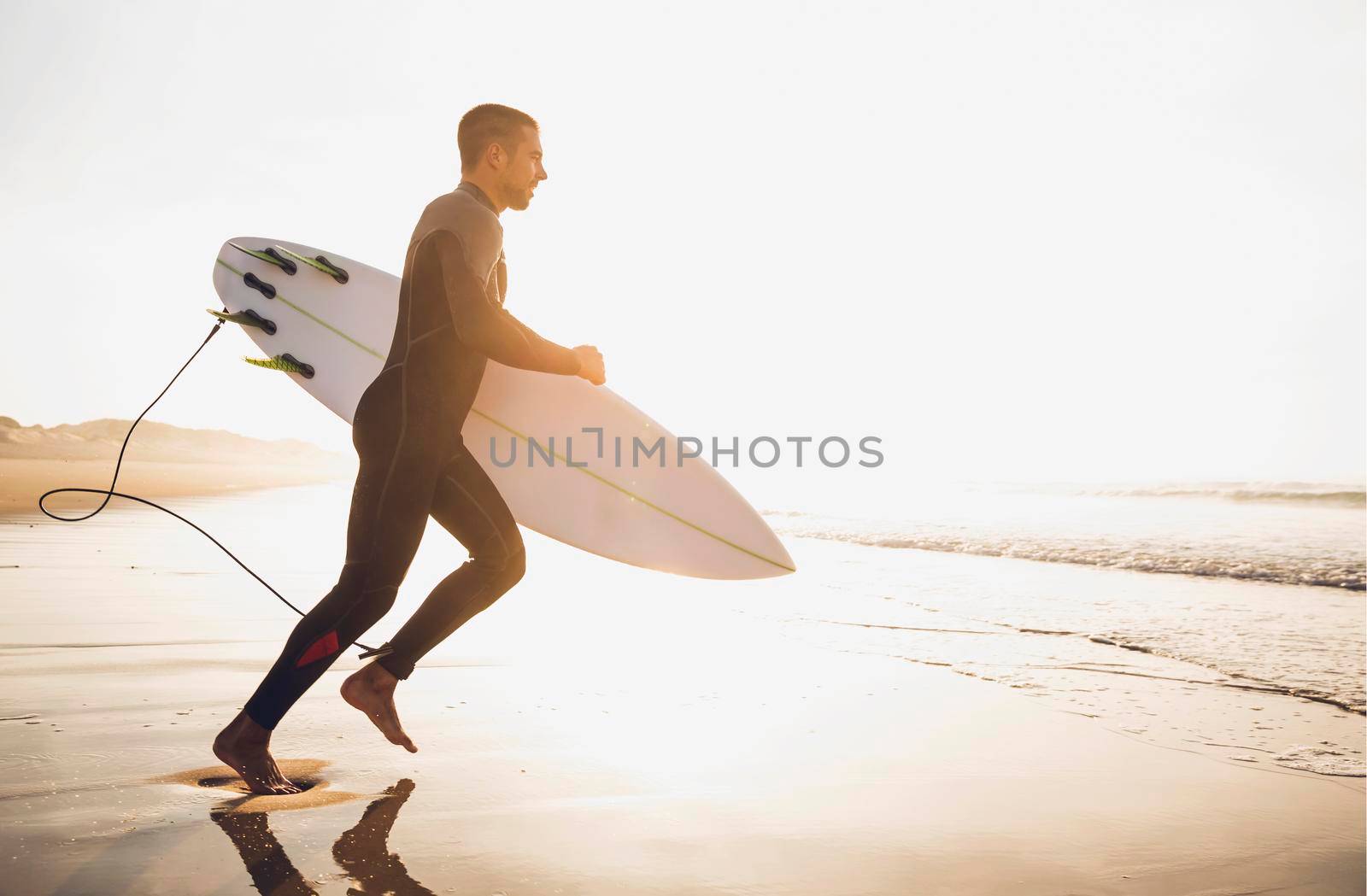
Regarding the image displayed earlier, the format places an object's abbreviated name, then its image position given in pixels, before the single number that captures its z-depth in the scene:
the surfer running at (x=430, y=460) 2.05
